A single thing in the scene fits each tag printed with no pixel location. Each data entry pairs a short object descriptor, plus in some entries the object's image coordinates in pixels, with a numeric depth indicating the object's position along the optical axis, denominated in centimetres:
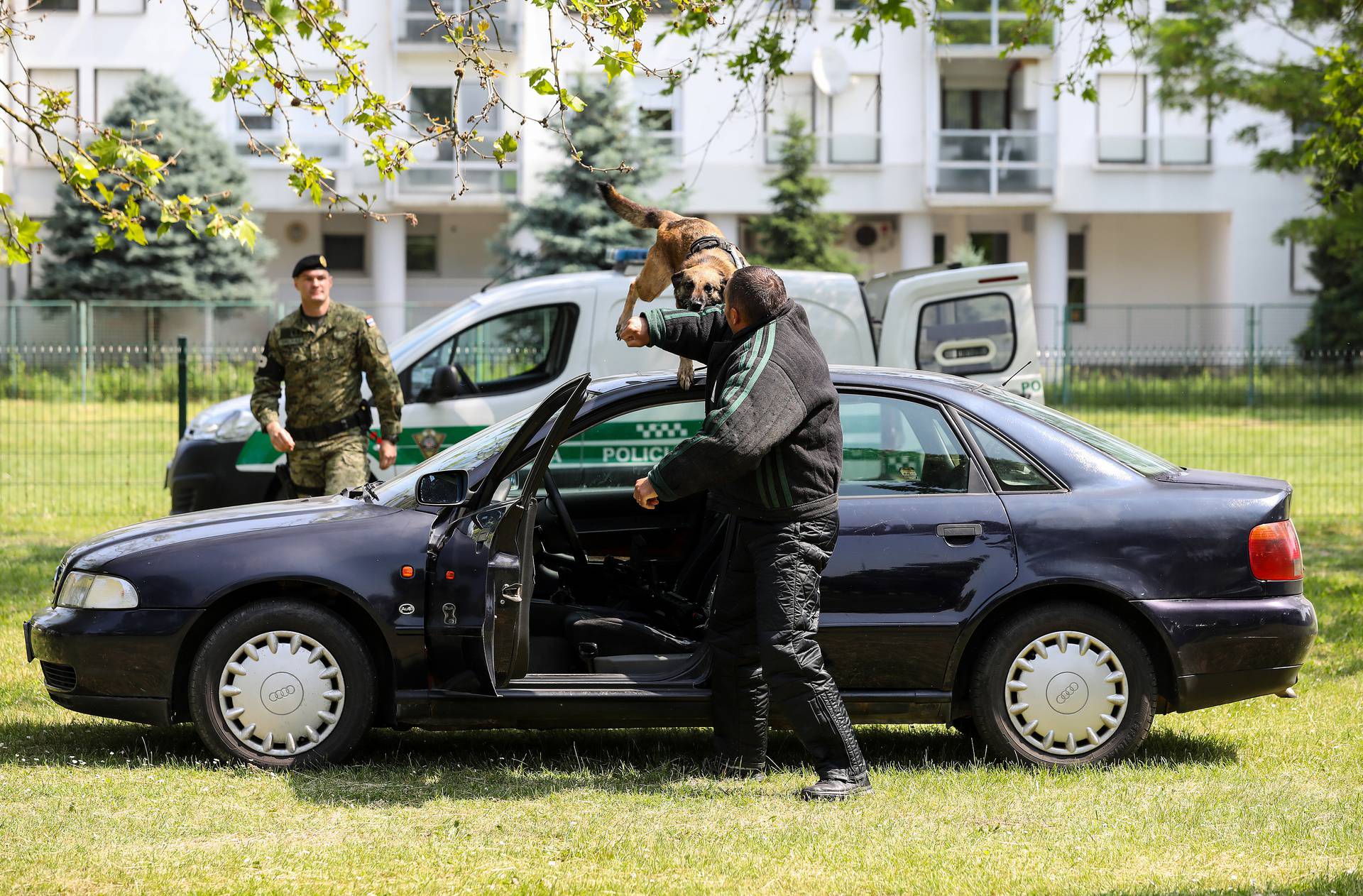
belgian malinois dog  1115
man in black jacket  974
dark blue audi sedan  1059
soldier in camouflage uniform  1536
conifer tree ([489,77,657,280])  5387
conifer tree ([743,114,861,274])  5922
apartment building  6319
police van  1927
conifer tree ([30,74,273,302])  5647
